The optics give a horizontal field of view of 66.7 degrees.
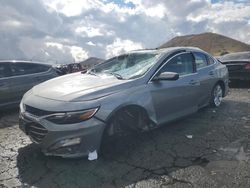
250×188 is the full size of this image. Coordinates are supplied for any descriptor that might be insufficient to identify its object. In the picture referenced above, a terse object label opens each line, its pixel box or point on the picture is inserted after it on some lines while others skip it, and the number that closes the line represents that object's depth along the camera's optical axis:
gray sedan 2.50
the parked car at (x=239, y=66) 6.78
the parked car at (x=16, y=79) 4.84
